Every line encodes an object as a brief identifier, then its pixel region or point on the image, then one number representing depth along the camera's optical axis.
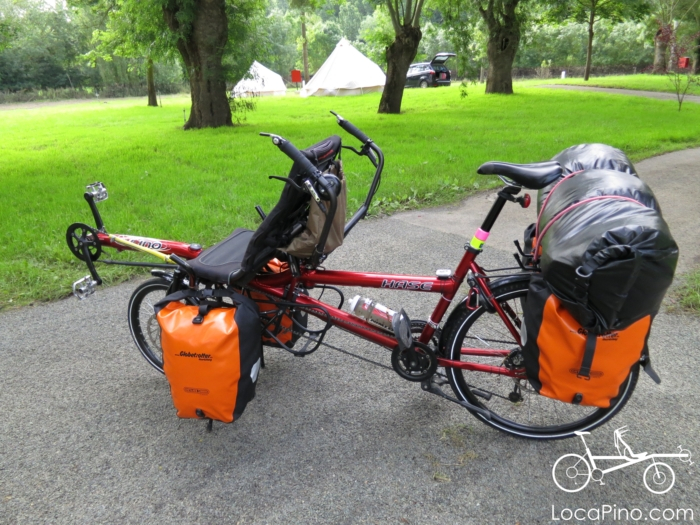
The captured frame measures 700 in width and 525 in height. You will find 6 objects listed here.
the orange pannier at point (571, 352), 2.06
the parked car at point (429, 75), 31.66
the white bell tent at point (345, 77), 28.77
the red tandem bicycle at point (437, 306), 2.52
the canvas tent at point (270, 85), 32.91
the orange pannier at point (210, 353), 2.43
